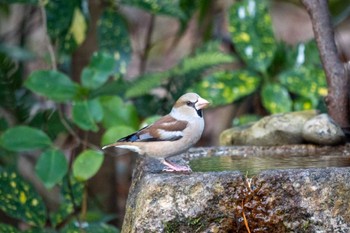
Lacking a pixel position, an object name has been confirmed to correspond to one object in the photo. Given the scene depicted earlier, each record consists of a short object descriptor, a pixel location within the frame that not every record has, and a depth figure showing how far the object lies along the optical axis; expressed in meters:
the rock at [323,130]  8.52
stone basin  6.46
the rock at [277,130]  8.96
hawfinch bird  7.59
